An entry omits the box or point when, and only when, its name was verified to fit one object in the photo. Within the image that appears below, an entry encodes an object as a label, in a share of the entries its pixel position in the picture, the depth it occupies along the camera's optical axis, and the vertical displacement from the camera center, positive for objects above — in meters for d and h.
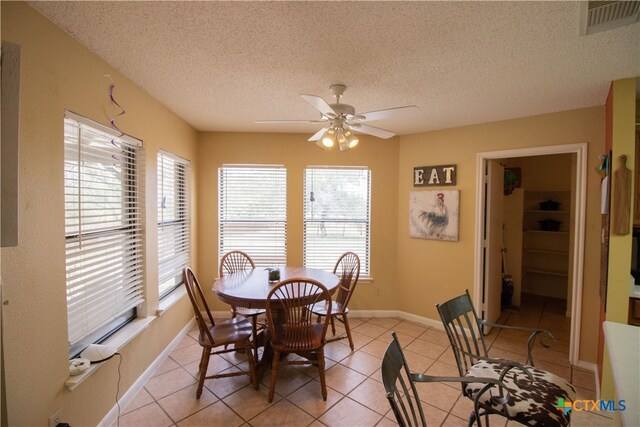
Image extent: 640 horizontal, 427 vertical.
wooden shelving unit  4.61 -0.65
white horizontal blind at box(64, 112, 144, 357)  1.71 -0.16
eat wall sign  3.43 +0.44
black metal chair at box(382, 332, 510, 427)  1.08 -0.70
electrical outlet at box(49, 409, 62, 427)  1.50 -1.17
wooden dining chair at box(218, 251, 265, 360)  3.44 -0.70
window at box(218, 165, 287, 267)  3.77 -0.08
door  3.31 -0.38
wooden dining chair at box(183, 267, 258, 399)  2.21 -1.07
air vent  1.28 +0.95
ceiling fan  1.92 +0.68
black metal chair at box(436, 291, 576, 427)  1.33 -0.96
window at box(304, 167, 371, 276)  3.82 -0.06
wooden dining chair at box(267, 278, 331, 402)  2.15 -0.97
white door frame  2.64 -0.21
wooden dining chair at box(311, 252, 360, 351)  2.88 -1.04
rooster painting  3.40 -0.06
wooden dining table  2.26 -0.73
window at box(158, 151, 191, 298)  2.81 -0.15
